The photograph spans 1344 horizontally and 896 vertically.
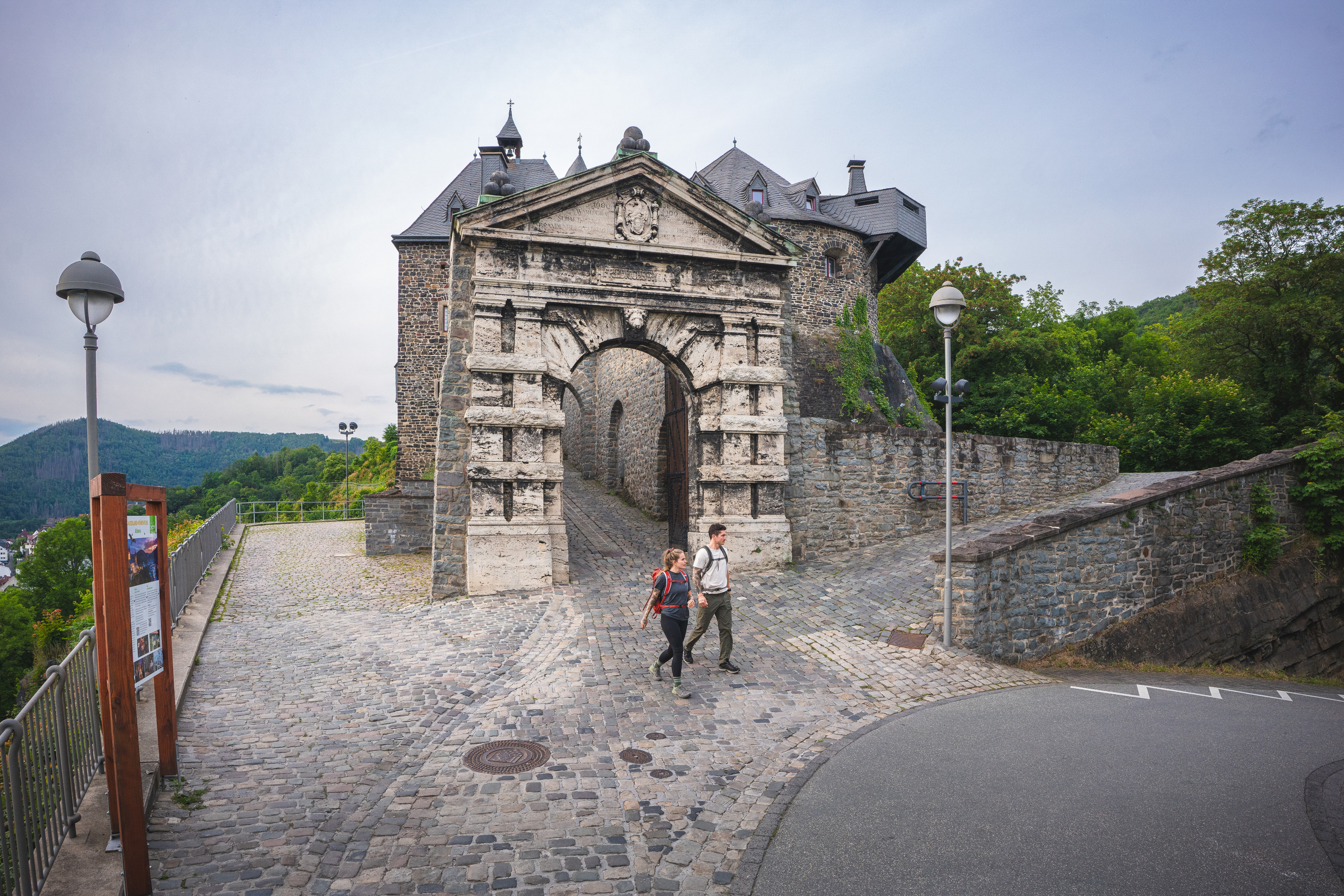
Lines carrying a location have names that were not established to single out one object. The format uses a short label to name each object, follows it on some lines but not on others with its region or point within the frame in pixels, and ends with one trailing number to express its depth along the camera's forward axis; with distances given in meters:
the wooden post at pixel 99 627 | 3.72
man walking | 7.24
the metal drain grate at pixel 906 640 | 8.41
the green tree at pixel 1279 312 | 22.20
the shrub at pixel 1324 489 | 12.80
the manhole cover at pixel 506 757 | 5.18
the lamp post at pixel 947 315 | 8.35
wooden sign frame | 3.61
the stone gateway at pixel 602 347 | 11.19
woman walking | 6.75
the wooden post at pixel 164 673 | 4.41
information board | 4.09
